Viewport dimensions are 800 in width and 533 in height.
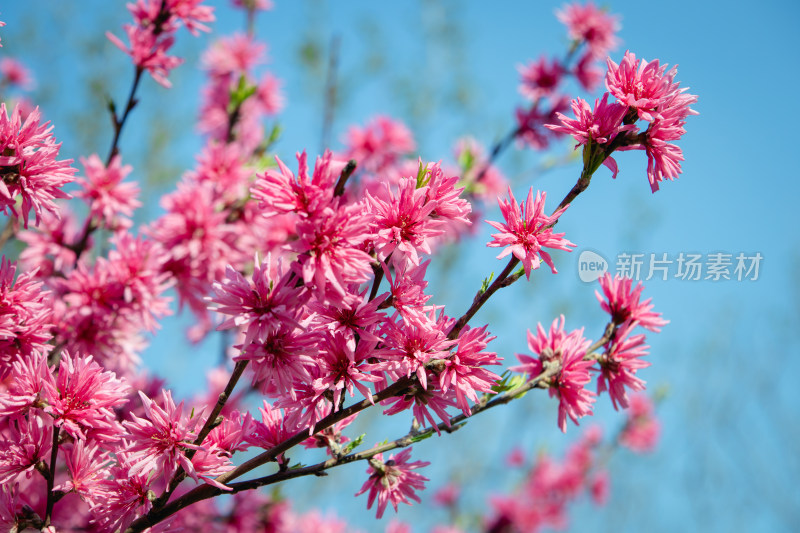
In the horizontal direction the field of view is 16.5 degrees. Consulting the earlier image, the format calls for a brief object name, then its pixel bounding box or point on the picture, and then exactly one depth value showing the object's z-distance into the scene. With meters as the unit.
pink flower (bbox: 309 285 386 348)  1.42
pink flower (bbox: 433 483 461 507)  4.17
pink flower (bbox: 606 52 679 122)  1.44
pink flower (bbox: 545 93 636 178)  1.44
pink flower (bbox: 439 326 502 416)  1.43
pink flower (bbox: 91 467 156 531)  1.44
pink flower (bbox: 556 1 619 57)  1.95
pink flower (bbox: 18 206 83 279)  1.63
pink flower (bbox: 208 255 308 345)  1.41
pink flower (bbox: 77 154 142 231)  1.62
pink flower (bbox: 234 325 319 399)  1.42
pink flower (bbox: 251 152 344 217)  1.40
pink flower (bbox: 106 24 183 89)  1.62
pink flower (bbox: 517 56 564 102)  2.01
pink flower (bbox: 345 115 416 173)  2.17
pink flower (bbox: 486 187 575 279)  1.43
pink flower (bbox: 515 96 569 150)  2.00
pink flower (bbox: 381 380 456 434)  1.44
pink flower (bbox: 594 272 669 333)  1.51
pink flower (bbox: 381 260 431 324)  1.43
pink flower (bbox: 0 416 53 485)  1.45
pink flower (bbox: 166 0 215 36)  1.63
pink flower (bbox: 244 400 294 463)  1.45
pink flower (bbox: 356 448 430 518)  1.47
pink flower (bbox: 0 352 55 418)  1.45
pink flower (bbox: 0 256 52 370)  1.47
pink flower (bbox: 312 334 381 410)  1.42
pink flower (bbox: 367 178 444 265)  1.42
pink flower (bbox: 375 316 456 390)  1.42
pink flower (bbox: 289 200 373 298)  1.40
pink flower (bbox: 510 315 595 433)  1.48
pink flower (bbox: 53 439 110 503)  1.45
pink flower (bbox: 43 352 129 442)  1.45
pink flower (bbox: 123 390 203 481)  1.43
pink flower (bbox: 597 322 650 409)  1.49
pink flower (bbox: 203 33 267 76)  2.18
